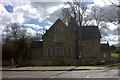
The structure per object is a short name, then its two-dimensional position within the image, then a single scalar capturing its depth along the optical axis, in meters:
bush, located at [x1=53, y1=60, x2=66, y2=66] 27.33
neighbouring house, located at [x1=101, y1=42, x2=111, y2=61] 42.87
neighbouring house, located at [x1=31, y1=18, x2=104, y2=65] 34.09
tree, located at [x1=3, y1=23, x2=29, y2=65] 29.00
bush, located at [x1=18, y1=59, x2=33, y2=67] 27.03
